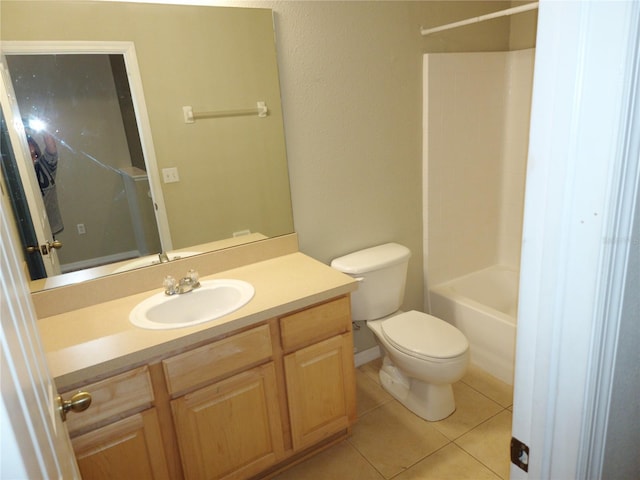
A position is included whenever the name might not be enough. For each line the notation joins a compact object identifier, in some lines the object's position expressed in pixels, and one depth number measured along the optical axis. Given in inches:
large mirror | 59.8
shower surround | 97.1
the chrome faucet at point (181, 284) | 68.2
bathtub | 92.9
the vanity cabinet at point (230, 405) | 53.3
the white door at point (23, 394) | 18.9
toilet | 78.4
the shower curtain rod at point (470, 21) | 76.6
